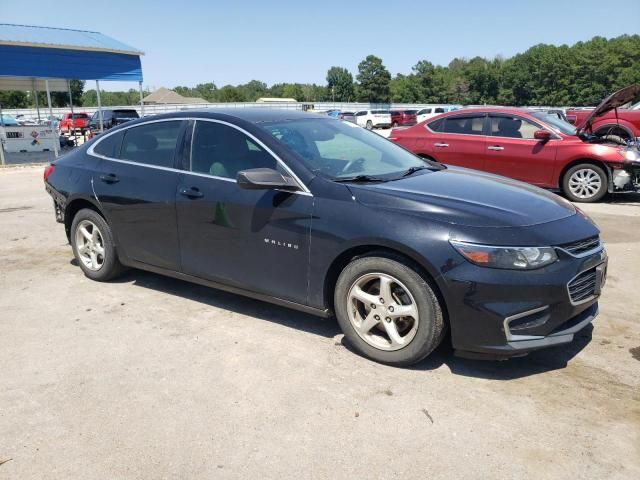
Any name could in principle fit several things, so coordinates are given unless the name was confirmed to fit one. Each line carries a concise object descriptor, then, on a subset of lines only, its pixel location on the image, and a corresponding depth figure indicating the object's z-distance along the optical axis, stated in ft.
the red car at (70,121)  112.78
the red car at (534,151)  29.84
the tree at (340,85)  389.39
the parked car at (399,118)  144.79
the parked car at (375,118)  140.67
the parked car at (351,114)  139.21
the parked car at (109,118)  89.92
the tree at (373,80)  346.54
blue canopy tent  57.31
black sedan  10.39
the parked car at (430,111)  139.54
